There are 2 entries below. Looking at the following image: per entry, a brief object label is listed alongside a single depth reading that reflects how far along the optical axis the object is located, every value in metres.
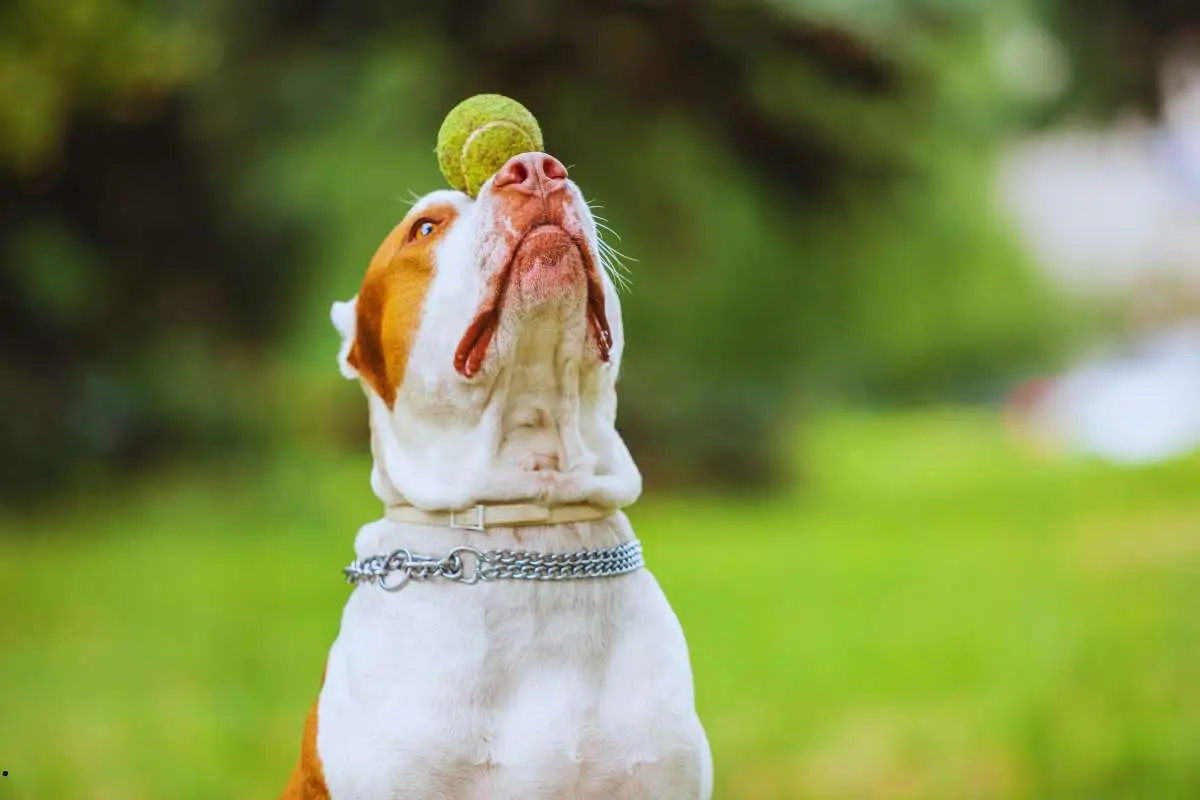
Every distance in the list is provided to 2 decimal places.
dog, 4.13
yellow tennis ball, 4.37
